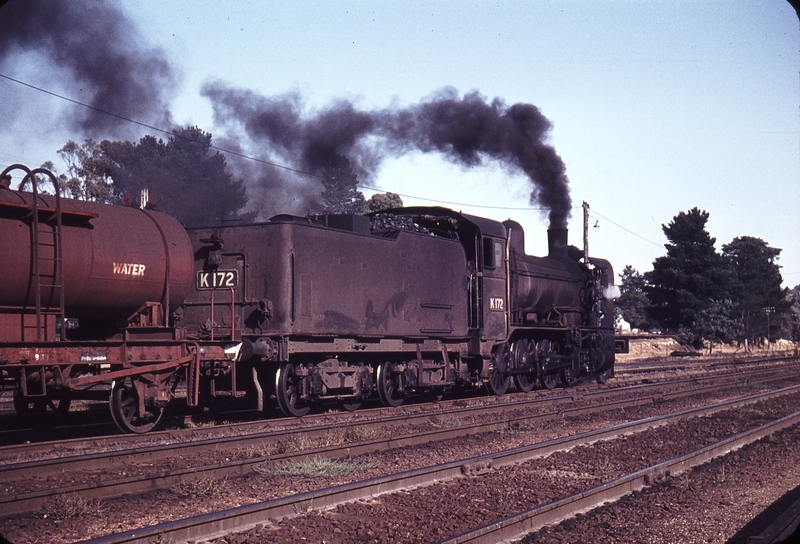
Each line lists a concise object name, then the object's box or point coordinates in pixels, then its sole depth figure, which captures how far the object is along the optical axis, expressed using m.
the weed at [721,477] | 8.48
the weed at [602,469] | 8.70
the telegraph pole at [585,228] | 38.94
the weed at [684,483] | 8.11
